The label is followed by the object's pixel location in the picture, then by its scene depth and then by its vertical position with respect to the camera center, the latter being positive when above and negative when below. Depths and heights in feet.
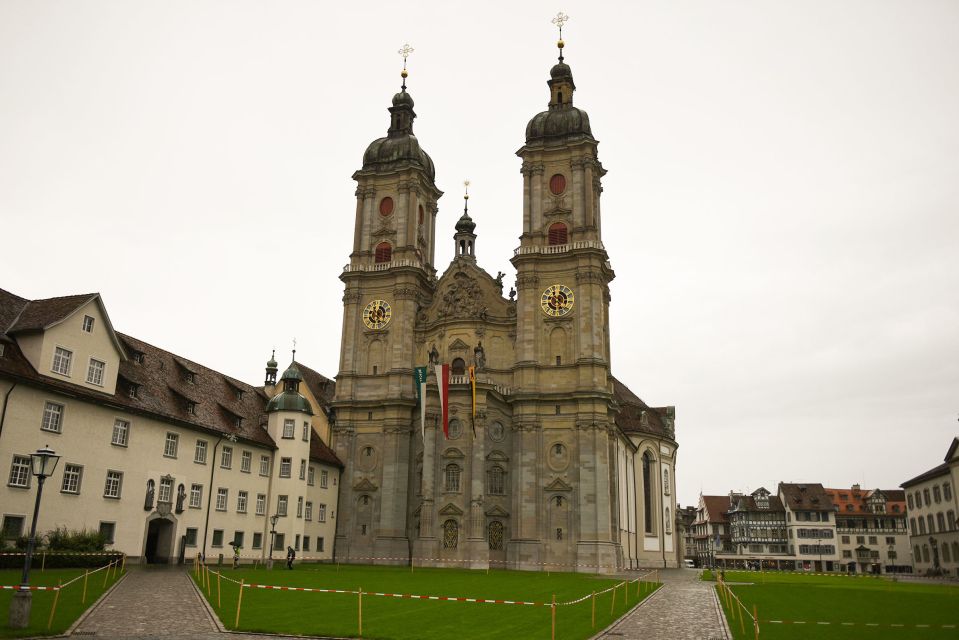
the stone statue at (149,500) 148.66 +6.74
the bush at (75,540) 123.54 -0.69
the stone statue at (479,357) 216.54 +49.61
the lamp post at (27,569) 61.41 -2.70
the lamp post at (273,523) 172.12 +3.78
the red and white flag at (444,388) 197.06 +37.44
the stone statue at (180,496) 156.76 +7.99
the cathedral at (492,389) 203.82 +40.88
